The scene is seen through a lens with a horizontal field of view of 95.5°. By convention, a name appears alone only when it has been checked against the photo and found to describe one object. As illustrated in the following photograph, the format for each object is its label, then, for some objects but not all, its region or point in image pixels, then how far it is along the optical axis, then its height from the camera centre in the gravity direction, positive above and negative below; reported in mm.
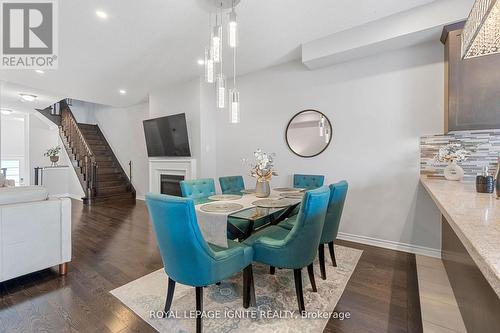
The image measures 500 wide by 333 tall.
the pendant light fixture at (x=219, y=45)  1840 +1058
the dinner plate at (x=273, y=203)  2115 -365
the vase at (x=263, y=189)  2621 -271
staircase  6293 +108
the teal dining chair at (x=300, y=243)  1664 -608
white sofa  2051 -637
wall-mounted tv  4742 +652
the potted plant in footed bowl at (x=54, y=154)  7161 +369
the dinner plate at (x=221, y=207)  1938 -376
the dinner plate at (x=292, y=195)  2561 -345
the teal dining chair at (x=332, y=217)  2219 -525
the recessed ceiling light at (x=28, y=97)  5209 +1599
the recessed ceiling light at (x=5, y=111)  6558 +1624
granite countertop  692 -261
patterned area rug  1679 -1170
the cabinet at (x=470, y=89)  2248 +786
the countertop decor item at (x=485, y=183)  1764 -139
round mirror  3613 +538
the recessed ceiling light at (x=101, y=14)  2533 +1713
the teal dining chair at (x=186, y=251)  1405 -572
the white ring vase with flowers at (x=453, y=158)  2476 +90
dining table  1812 -398
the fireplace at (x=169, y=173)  4805 -165
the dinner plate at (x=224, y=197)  2504 -360
